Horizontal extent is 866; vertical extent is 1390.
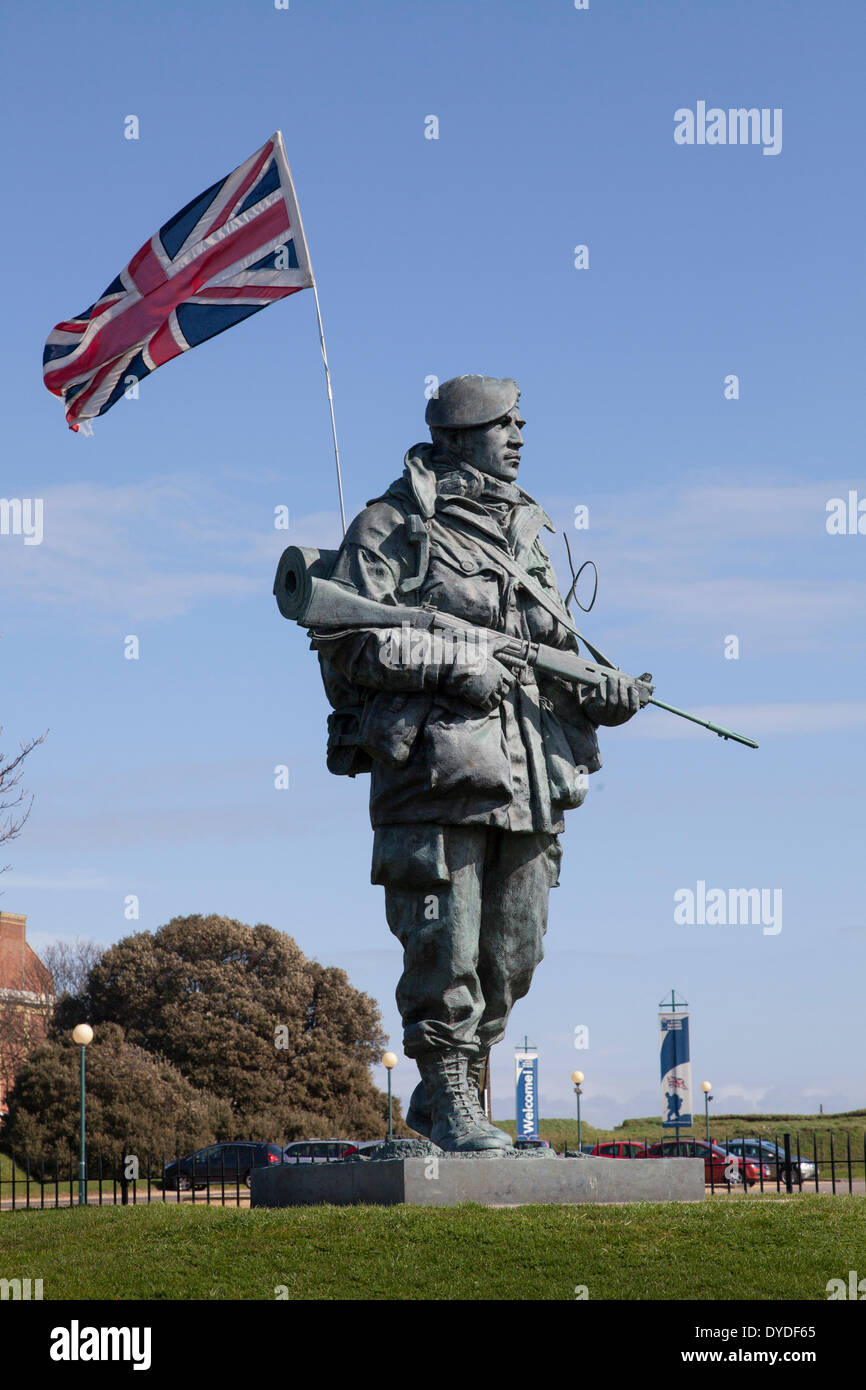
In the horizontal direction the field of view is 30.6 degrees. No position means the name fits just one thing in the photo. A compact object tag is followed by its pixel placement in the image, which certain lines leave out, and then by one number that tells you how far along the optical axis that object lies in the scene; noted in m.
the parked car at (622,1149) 25.67
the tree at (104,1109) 27.77
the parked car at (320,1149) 26.22
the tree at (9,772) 18.42
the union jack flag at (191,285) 10.05
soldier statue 8.12
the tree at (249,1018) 35.00
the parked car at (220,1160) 24.88
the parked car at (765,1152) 24.39
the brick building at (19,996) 40.19
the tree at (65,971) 45.25
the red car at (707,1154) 22.99
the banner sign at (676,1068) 23.77
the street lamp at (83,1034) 22.68
